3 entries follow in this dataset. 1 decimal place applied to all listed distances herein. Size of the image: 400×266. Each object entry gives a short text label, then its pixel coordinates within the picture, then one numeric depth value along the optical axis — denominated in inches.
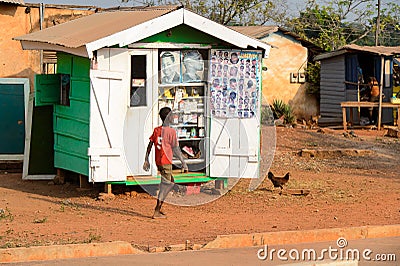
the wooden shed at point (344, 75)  970.7
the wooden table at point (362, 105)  898.1
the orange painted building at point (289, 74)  1026.7
